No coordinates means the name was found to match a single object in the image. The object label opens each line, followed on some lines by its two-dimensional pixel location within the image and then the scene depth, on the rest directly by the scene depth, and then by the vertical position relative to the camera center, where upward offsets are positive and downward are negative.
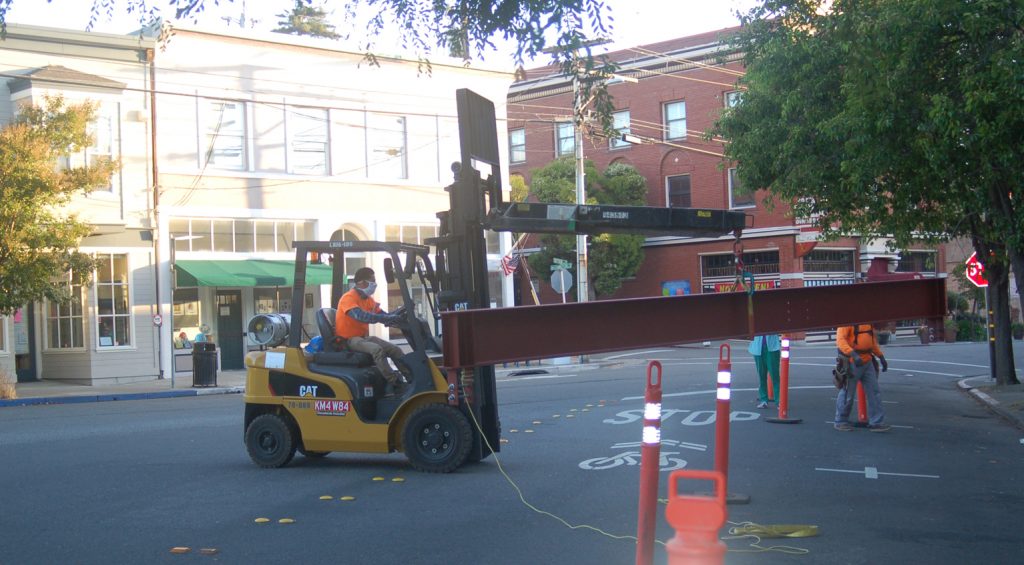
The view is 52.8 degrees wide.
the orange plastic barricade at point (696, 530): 3.92 -0.85
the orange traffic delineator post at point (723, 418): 7.64 -0.81
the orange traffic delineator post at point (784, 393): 14.23 -1.21
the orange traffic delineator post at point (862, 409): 13.70 -1.42
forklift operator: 10.73 +0.00
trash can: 24.83 -0.80
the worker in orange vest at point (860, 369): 13.17 -0.85
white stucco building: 26.09 +4.59
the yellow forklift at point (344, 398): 10.31 -0.75
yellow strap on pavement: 7.32 -1.60
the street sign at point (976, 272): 20.97 +0.53
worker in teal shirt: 15.62 -0.77
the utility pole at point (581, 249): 29.41 +1.93
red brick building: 41.94 +5.55
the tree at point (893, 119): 12.75 +2.59
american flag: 32.25 +1.65
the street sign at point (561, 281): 30.84 +1.04
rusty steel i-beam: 8.23 -0.10
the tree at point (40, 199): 20.58 +2.83
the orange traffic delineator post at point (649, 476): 5.68 -0.93
